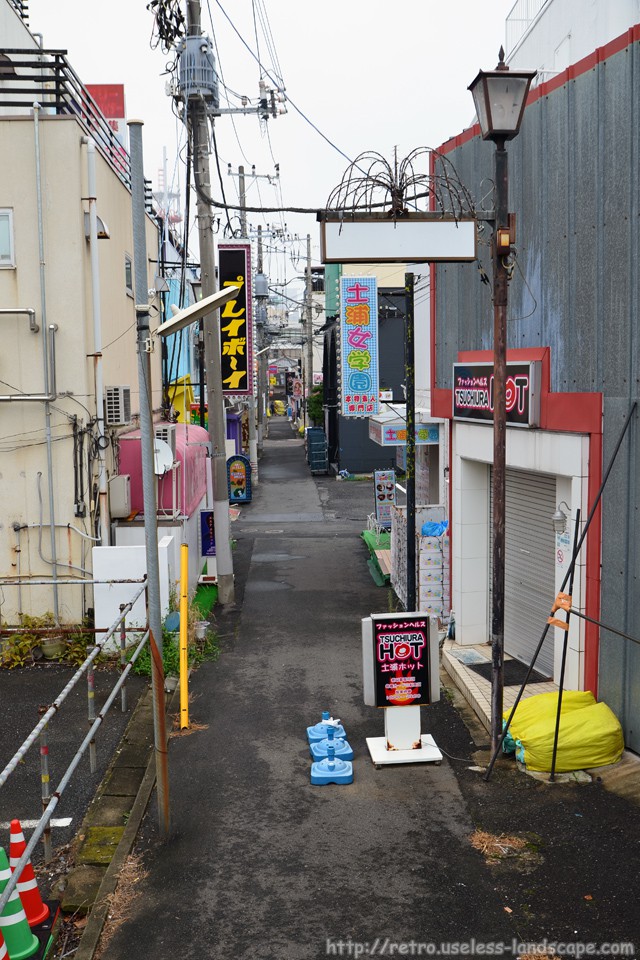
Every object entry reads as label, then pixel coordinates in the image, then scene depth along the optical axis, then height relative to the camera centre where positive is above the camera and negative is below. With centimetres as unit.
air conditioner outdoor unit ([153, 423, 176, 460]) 1491 -42
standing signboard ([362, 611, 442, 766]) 937 -290
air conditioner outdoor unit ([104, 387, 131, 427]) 1418 +3
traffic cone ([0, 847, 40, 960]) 596 -355
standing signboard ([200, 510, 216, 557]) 1858 -263
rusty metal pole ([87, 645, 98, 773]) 888 -318
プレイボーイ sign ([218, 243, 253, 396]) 1831 +168
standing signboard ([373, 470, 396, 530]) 2062 -212
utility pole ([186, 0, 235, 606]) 1708 +80
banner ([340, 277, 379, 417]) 2122 +137
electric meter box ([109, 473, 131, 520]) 1442 -143
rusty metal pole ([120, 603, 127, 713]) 1102 -356
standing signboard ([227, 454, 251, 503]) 3191 -274
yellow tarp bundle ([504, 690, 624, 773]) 884 -341
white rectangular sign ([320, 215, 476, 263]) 931 +177
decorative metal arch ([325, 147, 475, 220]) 938 +228
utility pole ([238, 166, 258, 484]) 3838 -88
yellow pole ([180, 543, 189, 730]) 1055 -305
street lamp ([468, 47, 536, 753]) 830 +145
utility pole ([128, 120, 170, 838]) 757 -56
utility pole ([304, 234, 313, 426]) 5180 +323
